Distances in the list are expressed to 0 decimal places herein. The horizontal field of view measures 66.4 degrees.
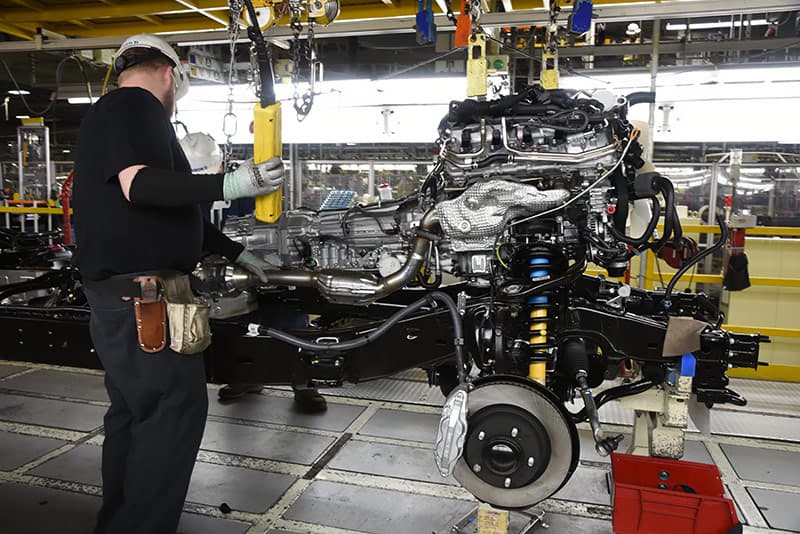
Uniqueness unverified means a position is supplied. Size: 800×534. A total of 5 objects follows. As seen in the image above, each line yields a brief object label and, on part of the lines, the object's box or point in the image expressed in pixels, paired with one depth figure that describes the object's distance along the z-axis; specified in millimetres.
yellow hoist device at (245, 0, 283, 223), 2125
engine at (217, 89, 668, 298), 2383
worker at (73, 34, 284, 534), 1999
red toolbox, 2307
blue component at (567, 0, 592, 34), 3254
